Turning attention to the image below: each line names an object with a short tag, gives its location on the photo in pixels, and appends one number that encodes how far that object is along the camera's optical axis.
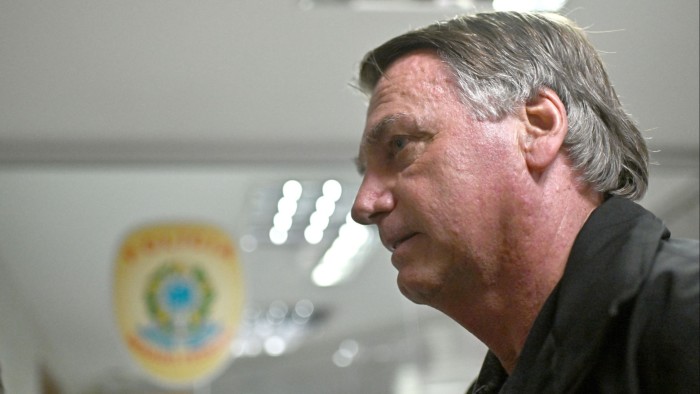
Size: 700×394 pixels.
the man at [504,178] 0.90
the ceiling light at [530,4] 2.41
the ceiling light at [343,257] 3.83
